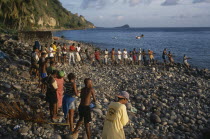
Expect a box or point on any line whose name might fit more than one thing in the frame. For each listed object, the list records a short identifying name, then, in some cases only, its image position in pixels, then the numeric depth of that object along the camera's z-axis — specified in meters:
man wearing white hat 4.07
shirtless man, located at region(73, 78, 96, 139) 5.20
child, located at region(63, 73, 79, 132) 5.53
